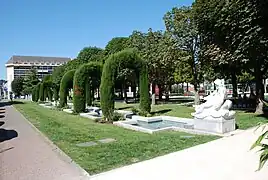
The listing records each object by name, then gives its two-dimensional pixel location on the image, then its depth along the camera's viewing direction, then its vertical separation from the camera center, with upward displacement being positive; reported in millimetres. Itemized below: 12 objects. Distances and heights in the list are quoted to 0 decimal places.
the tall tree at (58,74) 40565 +3870
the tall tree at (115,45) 27984 +6703
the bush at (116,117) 11541 -1435
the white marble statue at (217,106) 7963 -607
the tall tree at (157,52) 18116 +3661
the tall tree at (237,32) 9855 +3162
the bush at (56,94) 27739 -237
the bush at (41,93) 35016 -104
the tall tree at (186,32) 16681 +4772
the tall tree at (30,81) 60125 +3338
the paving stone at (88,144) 6730 -1720
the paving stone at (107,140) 7138 -1699
